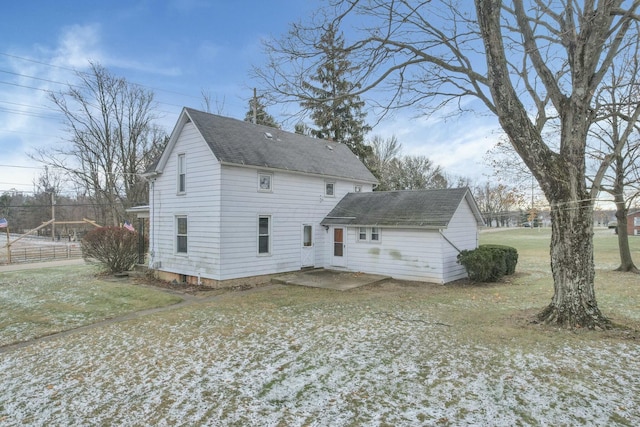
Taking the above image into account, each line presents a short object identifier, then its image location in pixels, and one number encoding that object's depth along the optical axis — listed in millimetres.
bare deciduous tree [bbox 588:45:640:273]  10875
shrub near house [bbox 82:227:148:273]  15773
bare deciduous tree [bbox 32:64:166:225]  25641
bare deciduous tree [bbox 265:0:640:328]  6781
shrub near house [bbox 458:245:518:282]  12828
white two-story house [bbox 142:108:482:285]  12430
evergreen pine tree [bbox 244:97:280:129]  25859
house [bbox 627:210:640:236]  49619
